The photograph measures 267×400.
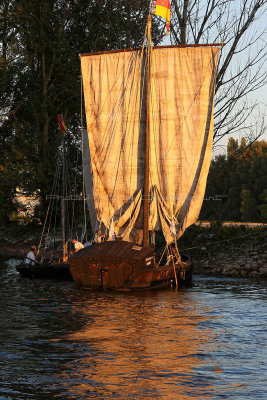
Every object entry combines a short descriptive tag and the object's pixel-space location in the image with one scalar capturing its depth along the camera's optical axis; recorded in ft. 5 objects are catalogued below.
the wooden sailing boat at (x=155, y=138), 110.01
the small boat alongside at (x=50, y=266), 113.39
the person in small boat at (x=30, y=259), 117.43
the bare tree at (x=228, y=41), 127.54
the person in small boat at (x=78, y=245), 111.16
